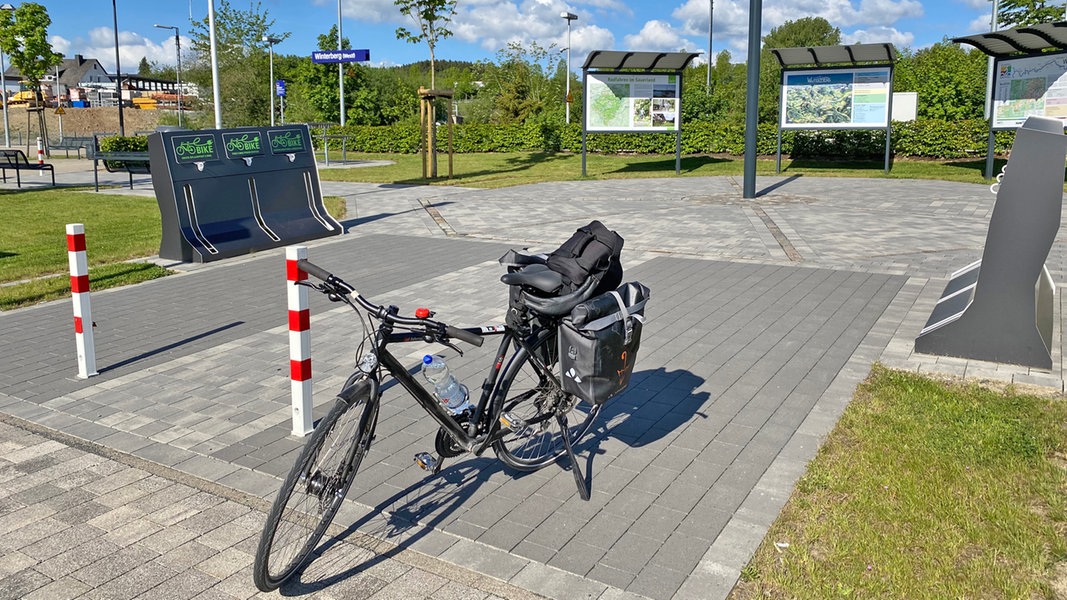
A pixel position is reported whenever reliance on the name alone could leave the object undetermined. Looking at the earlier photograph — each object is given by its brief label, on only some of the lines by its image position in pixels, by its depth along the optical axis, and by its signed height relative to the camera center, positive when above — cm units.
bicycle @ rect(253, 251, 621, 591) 346 -113
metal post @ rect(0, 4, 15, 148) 3875 +329
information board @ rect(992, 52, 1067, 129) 1817 +141
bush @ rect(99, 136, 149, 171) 2891 +47
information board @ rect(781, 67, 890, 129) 2202 +145
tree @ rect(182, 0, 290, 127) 3212 +367
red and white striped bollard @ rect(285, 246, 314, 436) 494 -104
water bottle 383 -99
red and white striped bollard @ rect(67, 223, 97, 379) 613 -101
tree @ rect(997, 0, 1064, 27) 2936 +475
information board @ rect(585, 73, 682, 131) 2333 +144
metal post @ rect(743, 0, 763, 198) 1614 +111
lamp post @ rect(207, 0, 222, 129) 1700 +176
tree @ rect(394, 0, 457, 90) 2241 +347
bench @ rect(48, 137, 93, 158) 3123 +55
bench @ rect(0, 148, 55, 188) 2005 -15
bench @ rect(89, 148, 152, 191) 1909 -3
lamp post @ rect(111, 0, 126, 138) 3916 +332
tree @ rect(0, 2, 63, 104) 3797 +507
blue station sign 2625 +298
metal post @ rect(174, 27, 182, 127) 5490 +740
